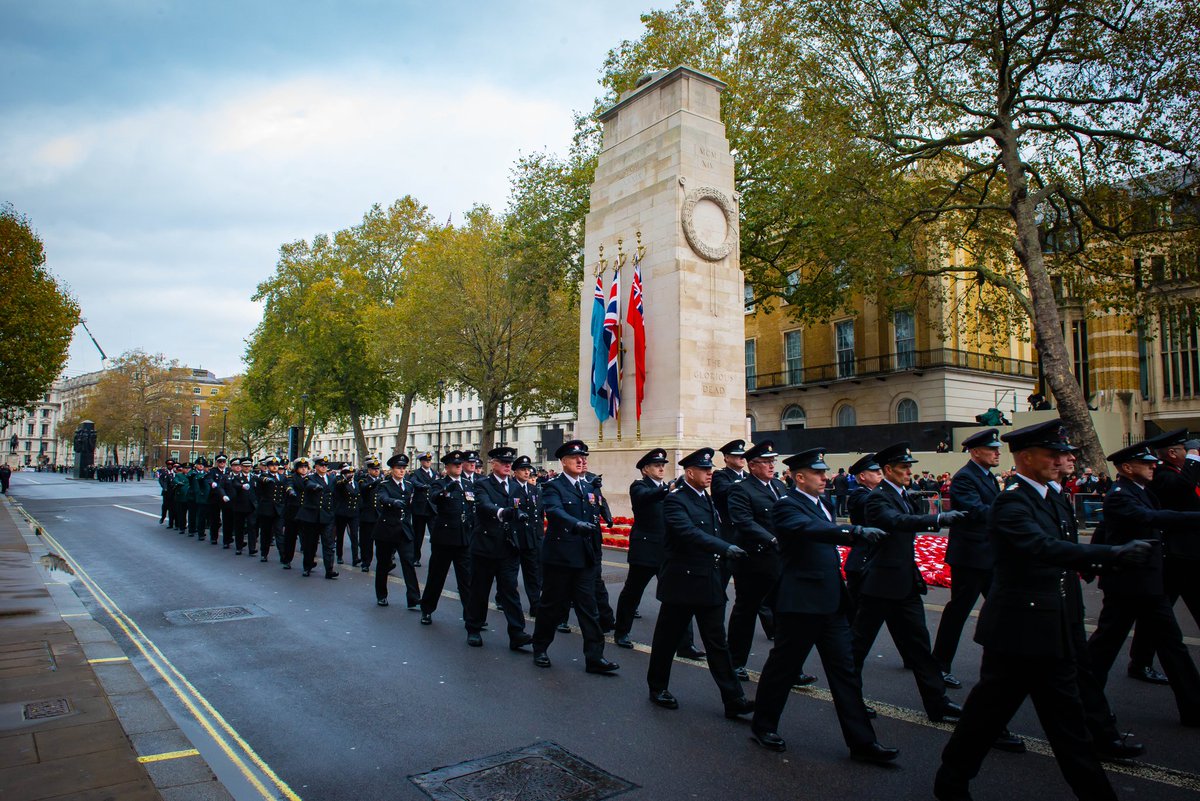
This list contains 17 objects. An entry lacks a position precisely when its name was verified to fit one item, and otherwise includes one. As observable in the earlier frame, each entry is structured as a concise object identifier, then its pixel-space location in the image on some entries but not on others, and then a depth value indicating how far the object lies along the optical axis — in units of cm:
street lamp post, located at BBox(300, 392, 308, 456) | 5020
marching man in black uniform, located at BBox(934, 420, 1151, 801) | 380
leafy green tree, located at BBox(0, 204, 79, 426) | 3391
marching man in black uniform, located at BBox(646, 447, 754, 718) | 568
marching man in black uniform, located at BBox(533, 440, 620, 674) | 707
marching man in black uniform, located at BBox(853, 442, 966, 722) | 552
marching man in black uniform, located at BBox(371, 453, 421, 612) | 1038
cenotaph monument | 1828
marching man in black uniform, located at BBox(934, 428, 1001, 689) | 629
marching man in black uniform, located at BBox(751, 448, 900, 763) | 479
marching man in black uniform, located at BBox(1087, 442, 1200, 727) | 537
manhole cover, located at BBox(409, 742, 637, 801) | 434
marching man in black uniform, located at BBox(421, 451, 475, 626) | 918
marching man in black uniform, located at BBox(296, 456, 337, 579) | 1305
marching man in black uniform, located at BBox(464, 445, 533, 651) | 809
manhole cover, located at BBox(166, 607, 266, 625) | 933
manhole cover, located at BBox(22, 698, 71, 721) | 519
